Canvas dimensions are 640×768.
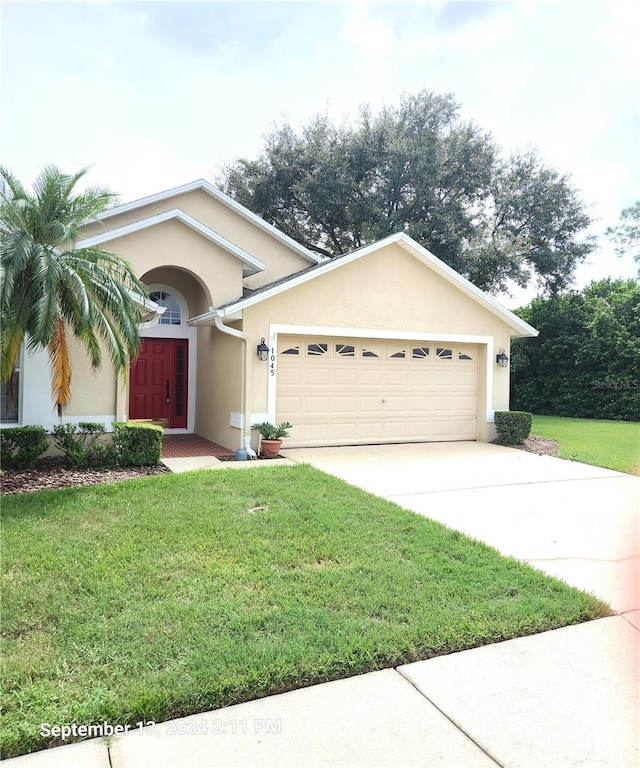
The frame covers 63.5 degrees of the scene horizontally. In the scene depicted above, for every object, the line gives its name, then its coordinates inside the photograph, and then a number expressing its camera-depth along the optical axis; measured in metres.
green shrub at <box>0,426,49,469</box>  8.15
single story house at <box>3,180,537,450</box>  10.94
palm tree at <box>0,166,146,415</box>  7.10
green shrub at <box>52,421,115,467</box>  8.57
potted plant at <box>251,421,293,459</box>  10.51
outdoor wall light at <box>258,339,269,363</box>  10.84
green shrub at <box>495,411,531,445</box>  12.81
